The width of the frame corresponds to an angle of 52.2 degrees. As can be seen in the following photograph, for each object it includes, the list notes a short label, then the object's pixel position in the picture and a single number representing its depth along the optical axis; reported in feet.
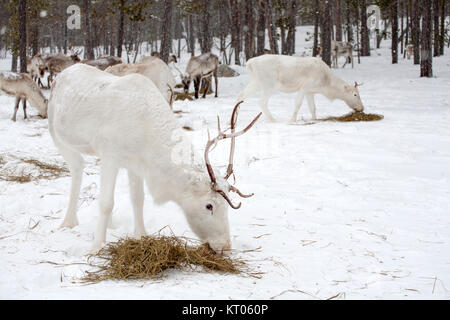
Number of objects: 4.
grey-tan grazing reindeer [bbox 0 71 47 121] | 42.70
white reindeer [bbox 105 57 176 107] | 37.55
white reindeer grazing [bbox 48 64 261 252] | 12.06
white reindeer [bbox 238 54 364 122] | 36.63
